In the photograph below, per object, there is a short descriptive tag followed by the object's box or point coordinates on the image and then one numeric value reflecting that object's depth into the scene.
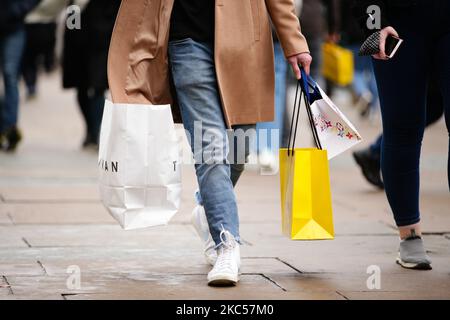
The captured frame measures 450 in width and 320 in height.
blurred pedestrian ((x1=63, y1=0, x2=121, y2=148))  19.64
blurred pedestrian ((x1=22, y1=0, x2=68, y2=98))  21.03
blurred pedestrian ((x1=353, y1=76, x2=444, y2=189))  15.59
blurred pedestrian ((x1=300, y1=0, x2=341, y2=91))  19.36
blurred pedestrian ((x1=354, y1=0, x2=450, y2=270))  9.55
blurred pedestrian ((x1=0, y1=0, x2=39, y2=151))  20.28
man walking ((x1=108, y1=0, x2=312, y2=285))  9.36
